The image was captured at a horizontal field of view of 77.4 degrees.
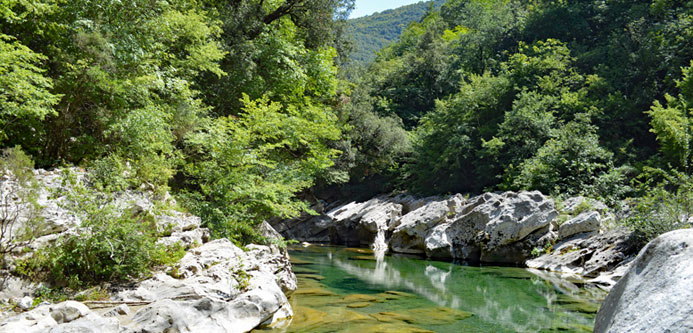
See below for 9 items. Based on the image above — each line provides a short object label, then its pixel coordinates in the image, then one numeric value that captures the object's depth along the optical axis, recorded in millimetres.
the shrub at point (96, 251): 6039
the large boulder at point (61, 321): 4465
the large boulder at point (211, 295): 5520
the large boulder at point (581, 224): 14328
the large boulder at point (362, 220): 23500
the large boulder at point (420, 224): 19266
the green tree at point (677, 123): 16394
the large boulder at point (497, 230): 15562
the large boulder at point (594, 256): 11570
